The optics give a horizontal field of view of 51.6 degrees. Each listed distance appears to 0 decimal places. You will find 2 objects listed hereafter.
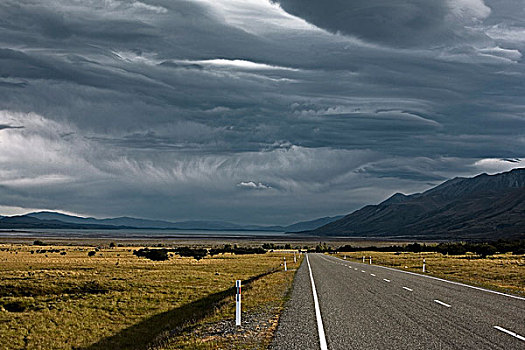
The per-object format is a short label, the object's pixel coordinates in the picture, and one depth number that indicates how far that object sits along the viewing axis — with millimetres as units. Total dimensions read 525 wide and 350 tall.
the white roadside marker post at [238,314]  14538
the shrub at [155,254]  74906
